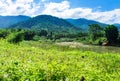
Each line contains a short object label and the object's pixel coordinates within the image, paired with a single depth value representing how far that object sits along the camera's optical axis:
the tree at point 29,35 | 51.16
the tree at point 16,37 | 21.86
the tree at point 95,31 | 51.76
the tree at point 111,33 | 44.71
